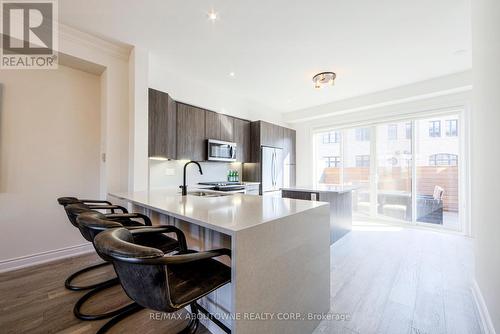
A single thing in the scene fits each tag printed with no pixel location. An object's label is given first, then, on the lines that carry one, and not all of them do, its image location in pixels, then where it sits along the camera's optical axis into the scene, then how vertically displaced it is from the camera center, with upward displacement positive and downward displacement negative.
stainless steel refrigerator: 4.73 +0.01
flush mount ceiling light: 3.54 +1.52
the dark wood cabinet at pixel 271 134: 4.76 +0.81
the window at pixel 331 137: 5.55 +0.83
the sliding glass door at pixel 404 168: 4.04 +0.01
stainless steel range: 3.76 -0.32
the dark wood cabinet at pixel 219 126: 3.91 +0.81
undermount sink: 2.44 -0.30
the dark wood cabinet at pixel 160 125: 3.06 +0.65
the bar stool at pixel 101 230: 1.28 -0.59
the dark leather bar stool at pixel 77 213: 1.72 -0.41
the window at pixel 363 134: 5.02 +0.82
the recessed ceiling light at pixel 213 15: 2.25 +1.65
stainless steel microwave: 3.87 +0.35
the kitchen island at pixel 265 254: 1.07 -0.53
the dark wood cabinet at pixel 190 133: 3.48 +0.61
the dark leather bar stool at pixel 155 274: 0.83 -0.48
